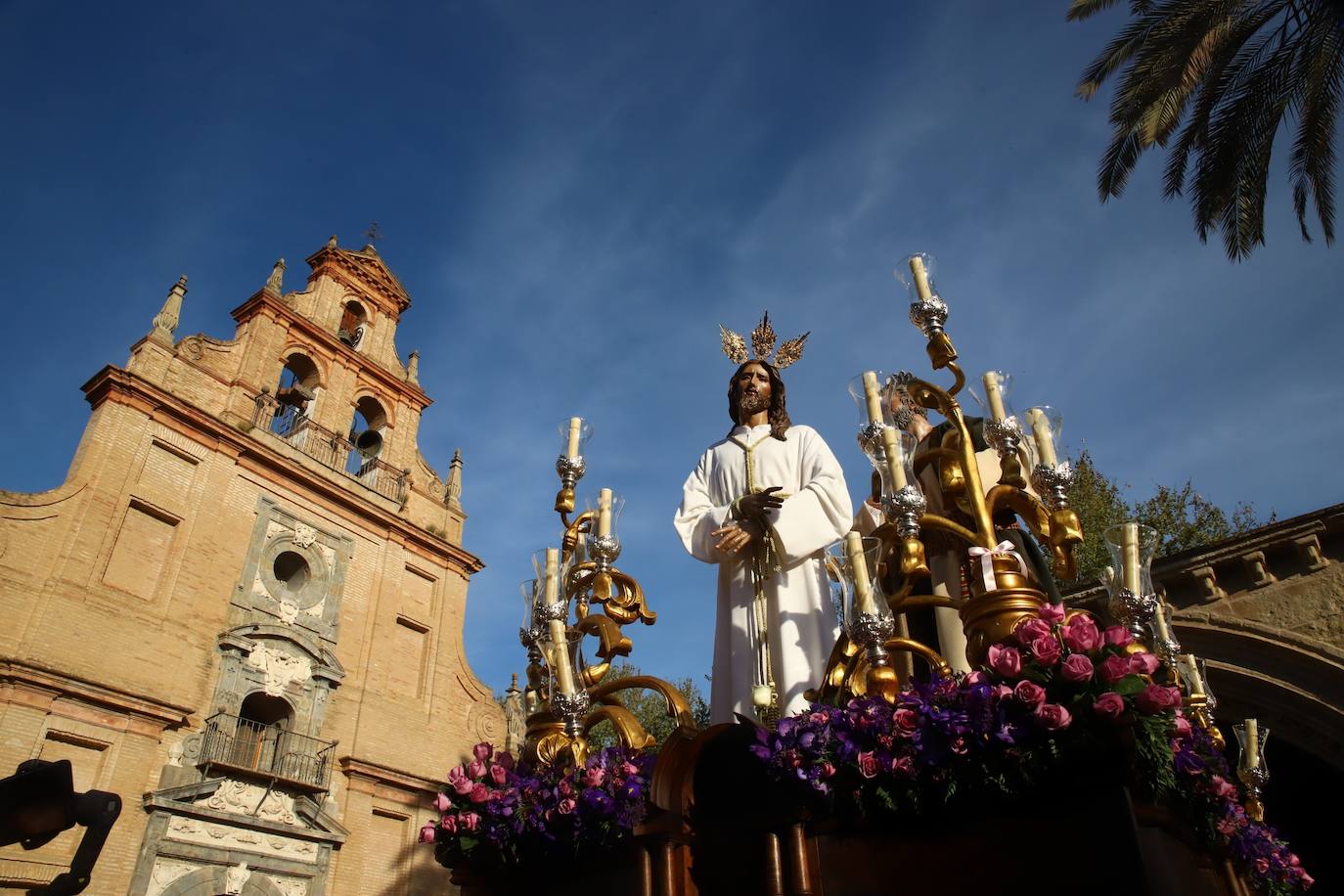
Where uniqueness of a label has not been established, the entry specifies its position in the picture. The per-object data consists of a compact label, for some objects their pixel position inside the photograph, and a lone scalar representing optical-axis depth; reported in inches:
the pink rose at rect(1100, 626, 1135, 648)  109.6
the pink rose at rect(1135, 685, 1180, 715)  100.1
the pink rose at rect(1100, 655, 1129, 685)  102.2
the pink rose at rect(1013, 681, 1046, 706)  103.4
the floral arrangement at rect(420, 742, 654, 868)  138.9
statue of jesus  166.6
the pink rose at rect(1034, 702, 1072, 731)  101.1
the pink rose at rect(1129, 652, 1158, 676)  103.9
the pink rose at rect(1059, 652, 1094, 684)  102.7
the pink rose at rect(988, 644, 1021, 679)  109.7
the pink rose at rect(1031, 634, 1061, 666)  108.0
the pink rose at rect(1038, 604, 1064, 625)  116.2
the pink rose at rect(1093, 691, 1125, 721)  98.4
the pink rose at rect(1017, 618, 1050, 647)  111.8
